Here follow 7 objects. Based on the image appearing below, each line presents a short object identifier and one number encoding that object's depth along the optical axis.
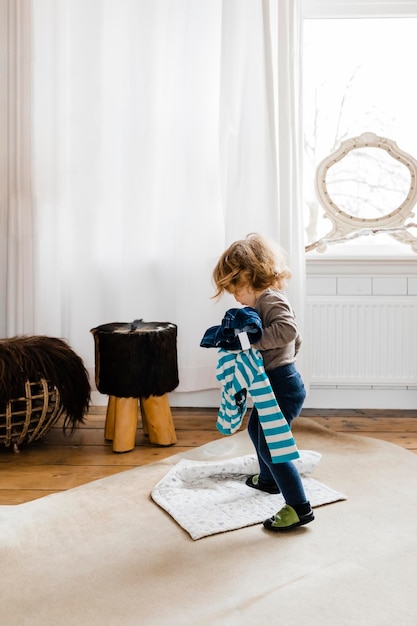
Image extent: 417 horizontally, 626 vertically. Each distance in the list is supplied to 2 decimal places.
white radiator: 3.07
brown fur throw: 2.47
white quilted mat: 1.95
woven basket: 2.50
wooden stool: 2.56
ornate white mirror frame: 3.24
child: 1.88
